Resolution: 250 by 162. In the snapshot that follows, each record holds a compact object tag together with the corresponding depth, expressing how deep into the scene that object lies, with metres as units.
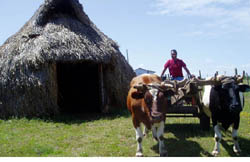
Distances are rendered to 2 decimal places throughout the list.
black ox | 4.98
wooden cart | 6.14
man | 7.61
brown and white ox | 4.83
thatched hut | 9.58
